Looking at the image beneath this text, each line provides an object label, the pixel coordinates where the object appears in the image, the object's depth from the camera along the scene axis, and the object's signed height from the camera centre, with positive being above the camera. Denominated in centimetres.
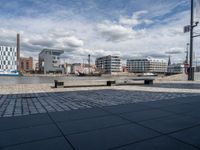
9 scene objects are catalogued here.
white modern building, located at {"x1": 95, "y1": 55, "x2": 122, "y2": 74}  13062 +544
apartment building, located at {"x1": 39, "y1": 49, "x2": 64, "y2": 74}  10894 +623
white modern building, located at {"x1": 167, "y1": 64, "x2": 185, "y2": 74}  12040 +240
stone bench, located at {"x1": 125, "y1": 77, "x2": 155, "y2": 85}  1983 -126
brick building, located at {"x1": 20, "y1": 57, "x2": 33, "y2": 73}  13816 +628
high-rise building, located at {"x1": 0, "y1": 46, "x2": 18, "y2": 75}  10319 +771
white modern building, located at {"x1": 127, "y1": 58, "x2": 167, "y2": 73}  14825 +541
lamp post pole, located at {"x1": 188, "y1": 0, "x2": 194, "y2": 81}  2392 +202
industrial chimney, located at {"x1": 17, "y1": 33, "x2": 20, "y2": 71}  9074 +1115
